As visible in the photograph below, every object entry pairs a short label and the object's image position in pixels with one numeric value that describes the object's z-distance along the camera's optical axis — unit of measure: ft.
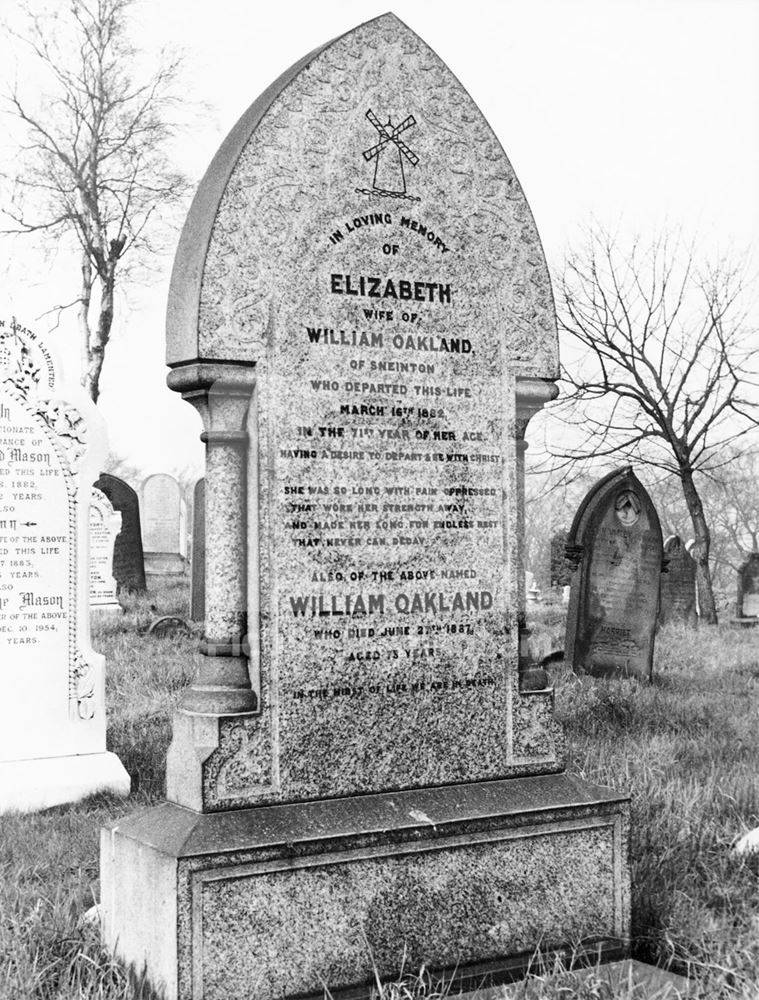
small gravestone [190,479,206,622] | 48.67
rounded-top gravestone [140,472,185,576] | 83.31
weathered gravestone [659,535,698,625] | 61.41
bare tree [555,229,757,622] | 65.51
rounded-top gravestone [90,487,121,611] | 51.19
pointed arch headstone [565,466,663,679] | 36.37
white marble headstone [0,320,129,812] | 23.86
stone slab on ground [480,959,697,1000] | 13.01
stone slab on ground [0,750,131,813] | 23.18
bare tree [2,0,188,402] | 80.18
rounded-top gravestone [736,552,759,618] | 71.05
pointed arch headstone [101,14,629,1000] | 13.20
